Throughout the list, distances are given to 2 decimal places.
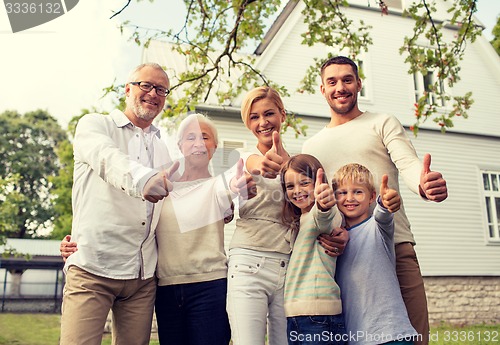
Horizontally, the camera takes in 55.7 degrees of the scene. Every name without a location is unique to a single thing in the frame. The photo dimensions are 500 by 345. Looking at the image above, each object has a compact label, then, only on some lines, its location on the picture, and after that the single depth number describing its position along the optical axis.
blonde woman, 2.32
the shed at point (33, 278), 26.11
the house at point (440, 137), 12.36
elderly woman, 2.50
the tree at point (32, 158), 40.25
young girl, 2.19
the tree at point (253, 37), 6.18
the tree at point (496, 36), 18.27
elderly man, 2.45
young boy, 2.19
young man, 2.56
